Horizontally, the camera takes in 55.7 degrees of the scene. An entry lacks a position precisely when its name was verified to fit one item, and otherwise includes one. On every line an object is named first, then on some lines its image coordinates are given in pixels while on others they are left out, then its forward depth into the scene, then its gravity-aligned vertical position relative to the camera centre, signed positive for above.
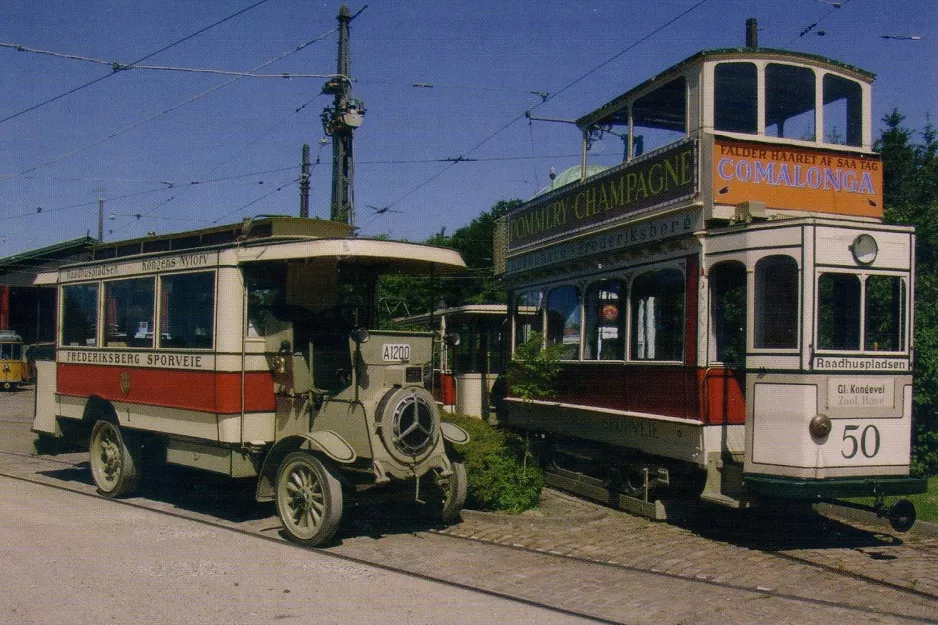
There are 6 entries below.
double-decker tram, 8.62 +0.51
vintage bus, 8.63 -0.32
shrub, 10.04 -1.52
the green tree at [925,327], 12.06 +0.33
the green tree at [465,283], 29.53 +2.69
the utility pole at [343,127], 19.55 +4.80
